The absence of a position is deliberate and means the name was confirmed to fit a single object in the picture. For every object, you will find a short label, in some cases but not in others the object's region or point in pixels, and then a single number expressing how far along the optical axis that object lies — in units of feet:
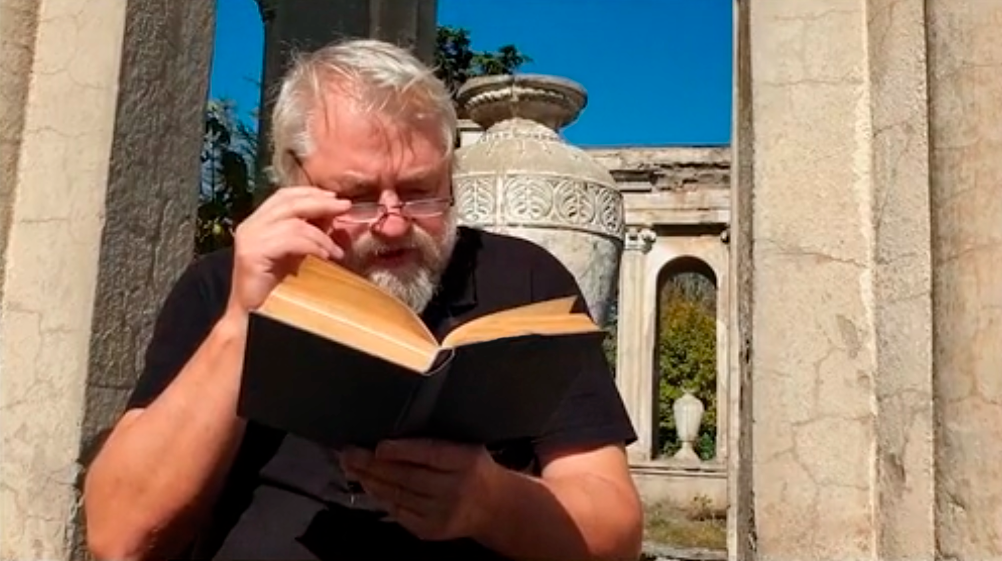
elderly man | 5.11
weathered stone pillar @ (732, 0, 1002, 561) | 8.06
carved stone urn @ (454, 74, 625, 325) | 15.08
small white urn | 44.02
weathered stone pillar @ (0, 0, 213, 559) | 9.21
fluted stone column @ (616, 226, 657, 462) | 44.29
